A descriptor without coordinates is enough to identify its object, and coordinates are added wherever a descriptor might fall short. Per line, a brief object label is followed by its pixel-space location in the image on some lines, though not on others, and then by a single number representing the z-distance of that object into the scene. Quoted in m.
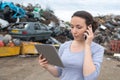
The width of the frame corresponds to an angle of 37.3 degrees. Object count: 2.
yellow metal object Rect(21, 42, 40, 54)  8.97
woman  1.67
